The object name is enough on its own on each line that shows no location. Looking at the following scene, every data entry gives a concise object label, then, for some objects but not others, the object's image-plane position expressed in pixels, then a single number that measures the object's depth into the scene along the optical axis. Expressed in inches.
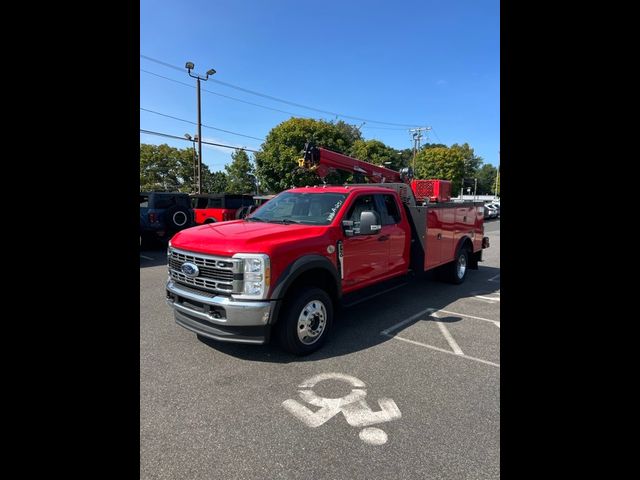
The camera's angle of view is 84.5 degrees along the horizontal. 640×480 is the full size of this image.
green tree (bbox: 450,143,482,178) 3152.1
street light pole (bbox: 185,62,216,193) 826.2
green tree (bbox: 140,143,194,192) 1932.8
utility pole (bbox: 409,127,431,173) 1768.0
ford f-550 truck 136.3
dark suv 447.2
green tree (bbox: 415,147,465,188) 2031.3
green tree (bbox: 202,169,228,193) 2225.6
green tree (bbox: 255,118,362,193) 1052.5
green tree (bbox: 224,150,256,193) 1846.7
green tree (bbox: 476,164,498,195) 4014.0
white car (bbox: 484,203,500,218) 1326.3
